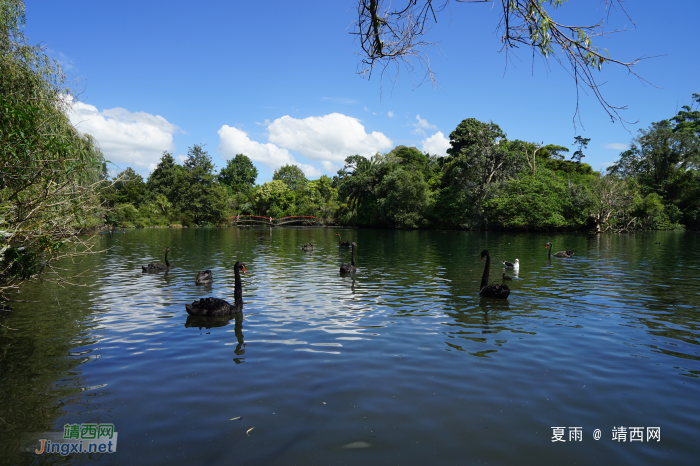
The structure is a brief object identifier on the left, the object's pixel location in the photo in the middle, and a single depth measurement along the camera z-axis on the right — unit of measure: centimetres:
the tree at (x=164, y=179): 9556
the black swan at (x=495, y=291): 1193
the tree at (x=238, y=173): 12531
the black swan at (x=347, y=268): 1753
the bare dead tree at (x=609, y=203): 5600
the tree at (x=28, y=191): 609
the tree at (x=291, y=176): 11800
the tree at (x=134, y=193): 8666
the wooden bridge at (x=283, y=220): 9331
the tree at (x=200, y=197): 8906
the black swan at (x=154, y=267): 1820
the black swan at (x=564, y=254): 2400
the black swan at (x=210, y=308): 995
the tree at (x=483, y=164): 6000
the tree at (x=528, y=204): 5706
